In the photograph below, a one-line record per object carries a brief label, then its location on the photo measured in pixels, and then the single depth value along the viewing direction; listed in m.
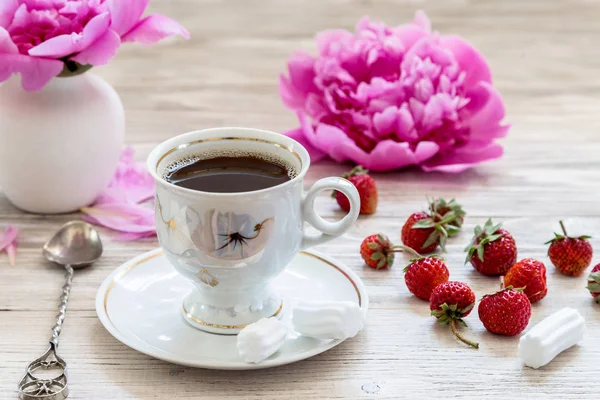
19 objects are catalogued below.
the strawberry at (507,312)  0.74
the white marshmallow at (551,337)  0.72
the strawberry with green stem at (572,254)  0.81
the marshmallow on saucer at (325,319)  0.72
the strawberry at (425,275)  0.78
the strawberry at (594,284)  0.78
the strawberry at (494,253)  0.81
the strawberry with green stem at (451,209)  0.86
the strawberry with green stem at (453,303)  0.75
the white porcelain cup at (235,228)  0.71
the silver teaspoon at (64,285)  0.70
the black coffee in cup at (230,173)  0.73
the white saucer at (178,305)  0.71
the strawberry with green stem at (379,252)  0.82
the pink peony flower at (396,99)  0.94
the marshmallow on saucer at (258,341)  0.70
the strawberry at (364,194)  0.89
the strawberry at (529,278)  0.78
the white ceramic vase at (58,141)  0.86
